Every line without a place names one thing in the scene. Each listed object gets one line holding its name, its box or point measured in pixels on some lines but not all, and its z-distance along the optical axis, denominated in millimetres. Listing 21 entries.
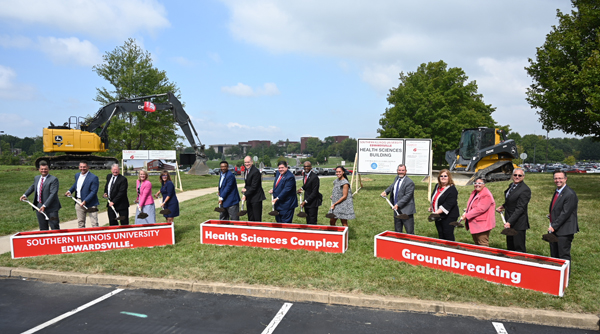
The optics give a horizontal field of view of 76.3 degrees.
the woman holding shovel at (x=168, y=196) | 9064
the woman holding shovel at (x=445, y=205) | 7105
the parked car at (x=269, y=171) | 51475
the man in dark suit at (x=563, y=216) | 5875
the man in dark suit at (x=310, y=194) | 8633
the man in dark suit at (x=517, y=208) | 6332
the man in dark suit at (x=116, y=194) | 9000
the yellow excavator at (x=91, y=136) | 25002
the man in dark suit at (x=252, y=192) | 8742
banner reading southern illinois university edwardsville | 7691
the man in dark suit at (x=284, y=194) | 8623
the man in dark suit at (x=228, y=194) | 8914
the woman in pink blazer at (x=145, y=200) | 8836
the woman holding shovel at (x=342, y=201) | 8406
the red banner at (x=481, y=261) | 5574
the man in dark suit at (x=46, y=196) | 8523
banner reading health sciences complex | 7688
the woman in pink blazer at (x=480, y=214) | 6676
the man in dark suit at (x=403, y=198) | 7688
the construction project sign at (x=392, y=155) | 15289
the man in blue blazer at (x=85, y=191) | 8844
